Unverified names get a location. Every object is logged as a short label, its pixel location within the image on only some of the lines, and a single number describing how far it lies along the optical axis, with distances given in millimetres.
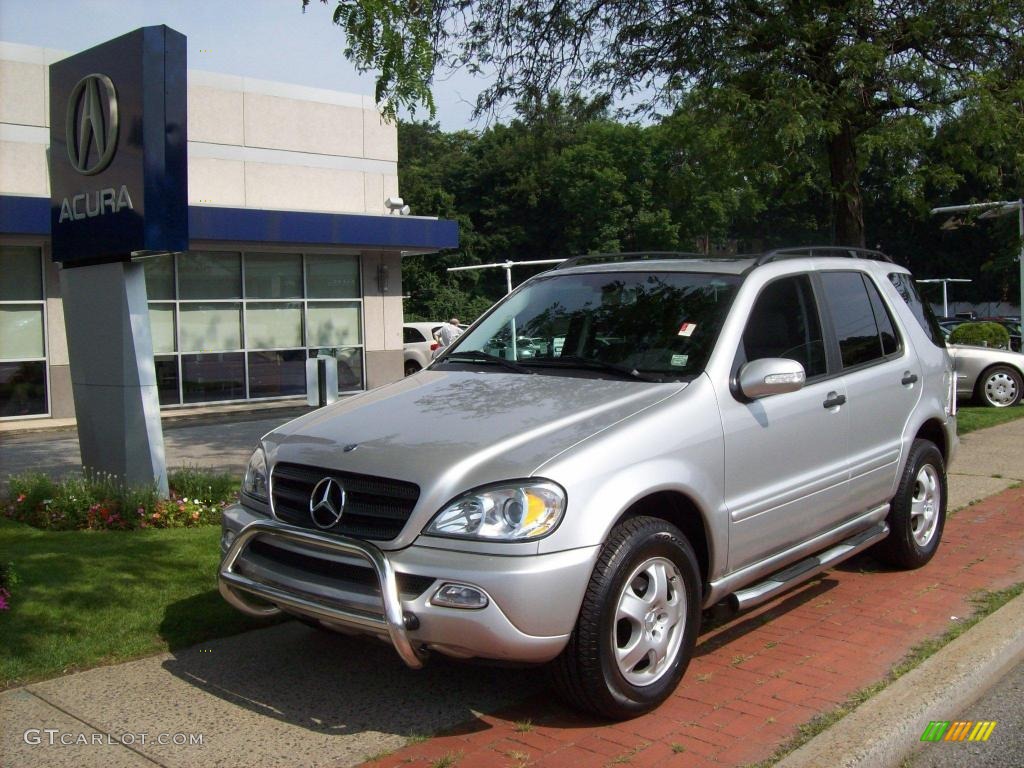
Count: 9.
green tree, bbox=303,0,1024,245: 10781
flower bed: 7777
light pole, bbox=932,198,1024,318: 12984
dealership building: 17641
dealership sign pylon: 8172
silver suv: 3789
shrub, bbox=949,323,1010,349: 21062
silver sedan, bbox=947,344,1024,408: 16375
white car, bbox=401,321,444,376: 25516
